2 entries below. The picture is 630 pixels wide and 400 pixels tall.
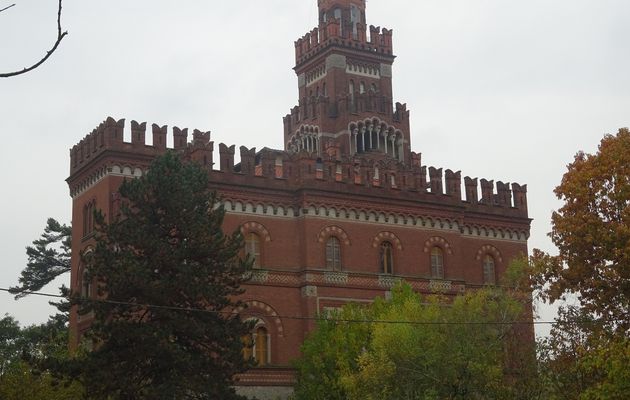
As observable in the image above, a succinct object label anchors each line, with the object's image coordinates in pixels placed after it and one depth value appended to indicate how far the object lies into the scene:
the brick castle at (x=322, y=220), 34.78
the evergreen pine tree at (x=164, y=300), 24.20
